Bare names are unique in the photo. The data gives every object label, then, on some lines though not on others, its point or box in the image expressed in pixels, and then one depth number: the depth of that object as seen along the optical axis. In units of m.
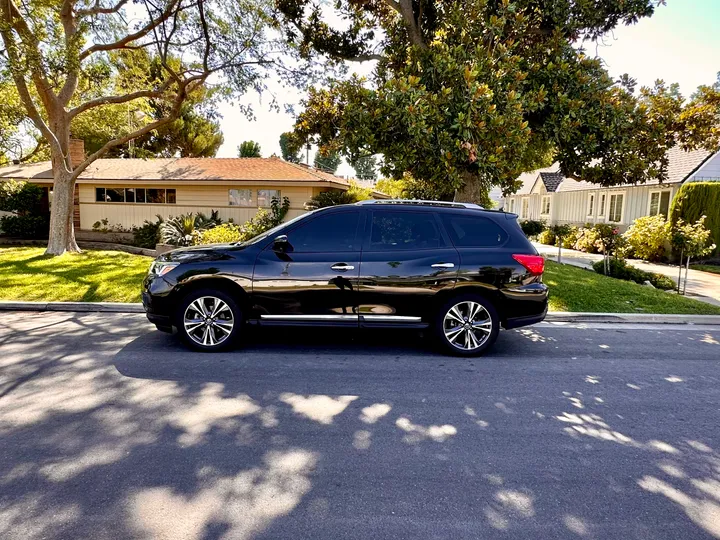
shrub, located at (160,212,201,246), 15.62
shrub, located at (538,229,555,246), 24.81
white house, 18.88
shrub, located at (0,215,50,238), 20.23
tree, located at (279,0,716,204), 8.88
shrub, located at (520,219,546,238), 16.31
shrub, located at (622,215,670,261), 17.19
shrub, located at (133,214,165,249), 18.88
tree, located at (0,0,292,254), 13.41
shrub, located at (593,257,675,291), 12.03
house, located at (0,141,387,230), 19.97
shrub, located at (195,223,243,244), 14.21
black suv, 6.28
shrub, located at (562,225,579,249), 22.27
